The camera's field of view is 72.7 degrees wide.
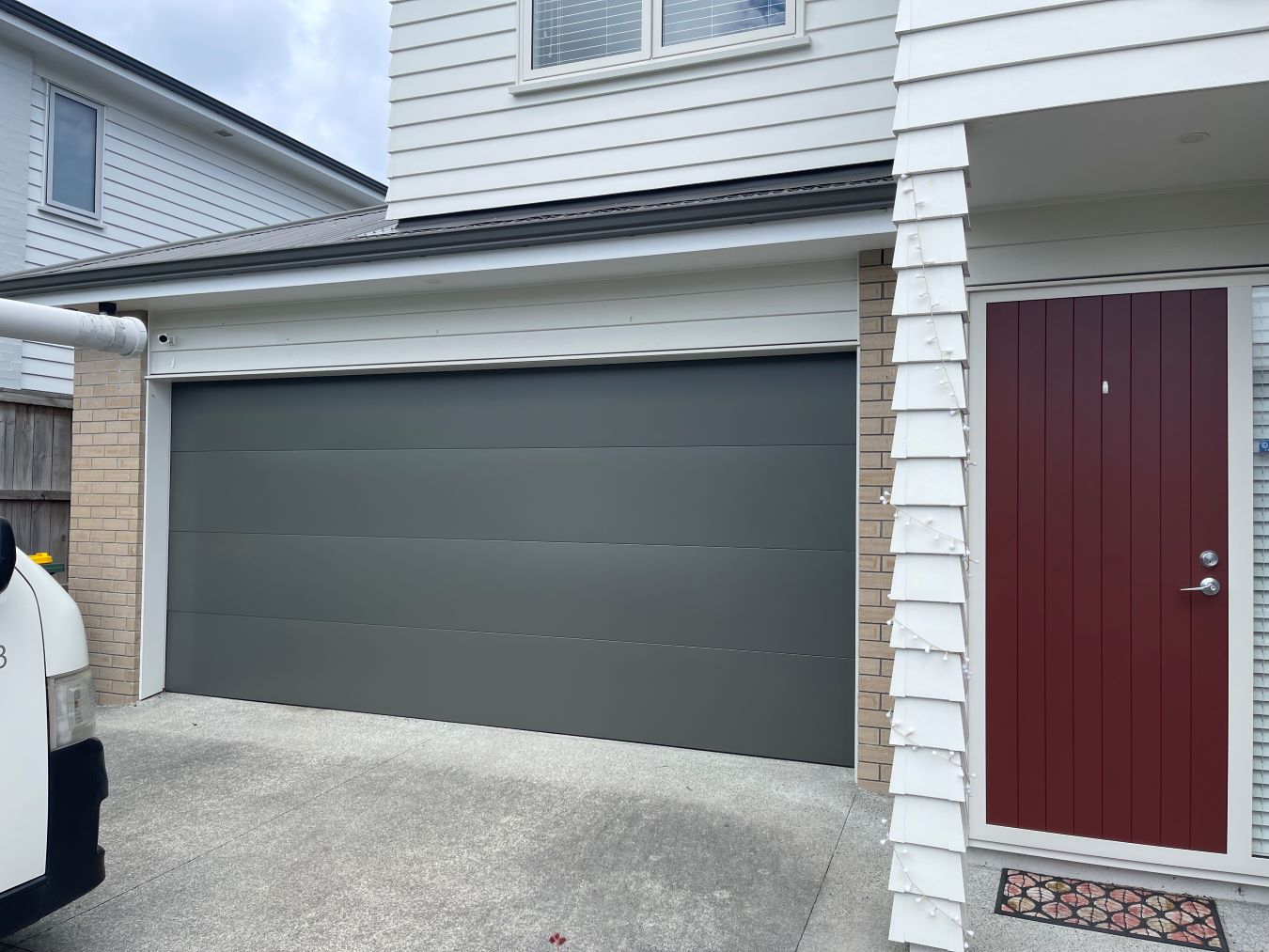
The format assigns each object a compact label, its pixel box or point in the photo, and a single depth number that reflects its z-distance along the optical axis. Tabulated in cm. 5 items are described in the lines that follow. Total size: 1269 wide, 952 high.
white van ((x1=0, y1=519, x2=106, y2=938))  245
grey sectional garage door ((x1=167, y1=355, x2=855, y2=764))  489
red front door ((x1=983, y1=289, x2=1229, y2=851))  346
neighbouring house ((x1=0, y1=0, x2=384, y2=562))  676
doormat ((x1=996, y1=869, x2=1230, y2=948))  315
